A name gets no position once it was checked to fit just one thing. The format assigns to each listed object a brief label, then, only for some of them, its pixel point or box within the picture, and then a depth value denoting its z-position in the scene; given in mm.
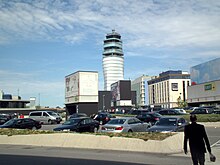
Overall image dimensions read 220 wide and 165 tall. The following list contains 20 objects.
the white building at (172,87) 158875
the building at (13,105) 77562
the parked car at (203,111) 41538
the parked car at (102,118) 34000
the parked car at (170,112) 41612
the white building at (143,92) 192625
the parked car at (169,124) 17953
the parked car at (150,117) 30762
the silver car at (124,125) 18781
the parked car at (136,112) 45819
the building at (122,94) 103712
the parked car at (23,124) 25816
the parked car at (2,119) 38547
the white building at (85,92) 47031
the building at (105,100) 119375
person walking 7410
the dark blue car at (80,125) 21156
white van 39719
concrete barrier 14211
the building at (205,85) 72312
